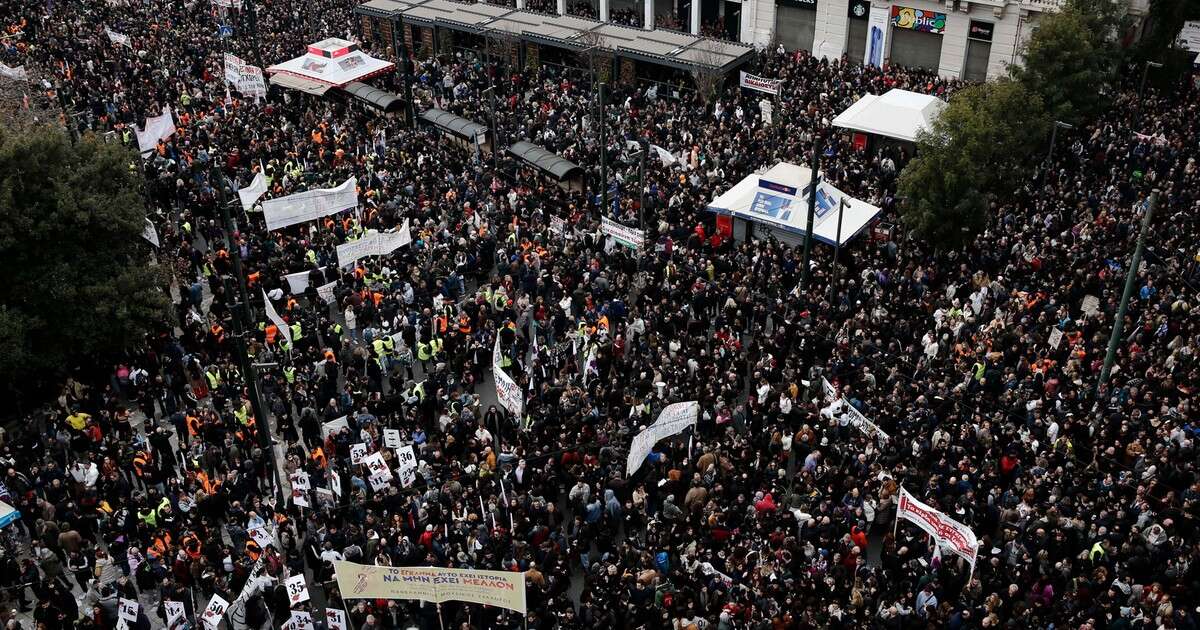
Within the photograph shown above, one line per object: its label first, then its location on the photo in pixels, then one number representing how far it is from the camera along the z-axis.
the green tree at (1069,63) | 29.31
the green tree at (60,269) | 20.92
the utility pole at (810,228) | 23.89
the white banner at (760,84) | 34.53
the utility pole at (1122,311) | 19.27
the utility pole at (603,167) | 28.20
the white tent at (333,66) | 38.12
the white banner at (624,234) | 25.34
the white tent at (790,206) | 26.17
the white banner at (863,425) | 18.36
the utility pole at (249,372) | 17.83
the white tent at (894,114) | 30.86
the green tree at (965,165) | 25.16
